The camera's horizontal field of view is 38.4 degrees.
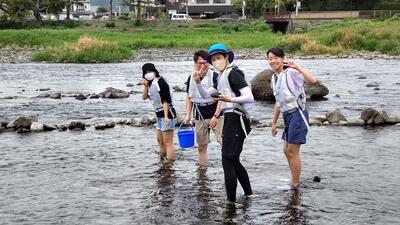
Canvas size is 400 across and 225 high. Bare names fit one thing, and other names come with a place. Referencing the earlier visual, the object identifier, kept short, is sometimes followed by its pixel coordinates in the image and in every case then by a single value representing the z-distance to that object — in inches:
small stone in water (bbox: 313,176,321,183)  382.3
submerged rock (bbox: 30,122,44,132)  617.0
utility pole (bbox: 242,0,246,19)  4197.8
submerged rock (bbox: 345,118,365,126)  613.6
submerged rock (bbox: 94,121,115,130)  629.9
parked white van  4030.5
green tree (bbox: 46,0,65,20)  3661.4
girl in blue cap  308.7
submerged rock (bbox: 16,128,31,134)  607.2
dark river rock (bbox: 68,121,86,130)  629.9
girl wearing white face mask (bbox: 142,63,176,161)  419.2
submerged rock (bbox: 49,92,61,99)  962.3
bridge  3184.1
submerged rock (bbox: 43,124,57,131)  620.7
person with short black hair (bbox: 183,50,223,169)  363.6
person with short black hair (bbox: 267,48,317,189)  327.6
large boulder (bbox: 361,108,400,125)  613.0
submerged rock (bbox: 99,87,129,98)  949.7
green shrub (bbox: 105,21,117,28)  3447.3
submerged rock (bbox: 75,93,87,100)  943.7
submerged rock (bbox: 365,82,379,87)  1037.5
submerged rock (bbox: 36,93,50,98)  977.6
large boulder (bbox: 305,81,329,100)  865.5
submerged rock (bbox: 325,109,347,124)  627.8
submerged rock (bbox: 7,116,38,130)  625.0
